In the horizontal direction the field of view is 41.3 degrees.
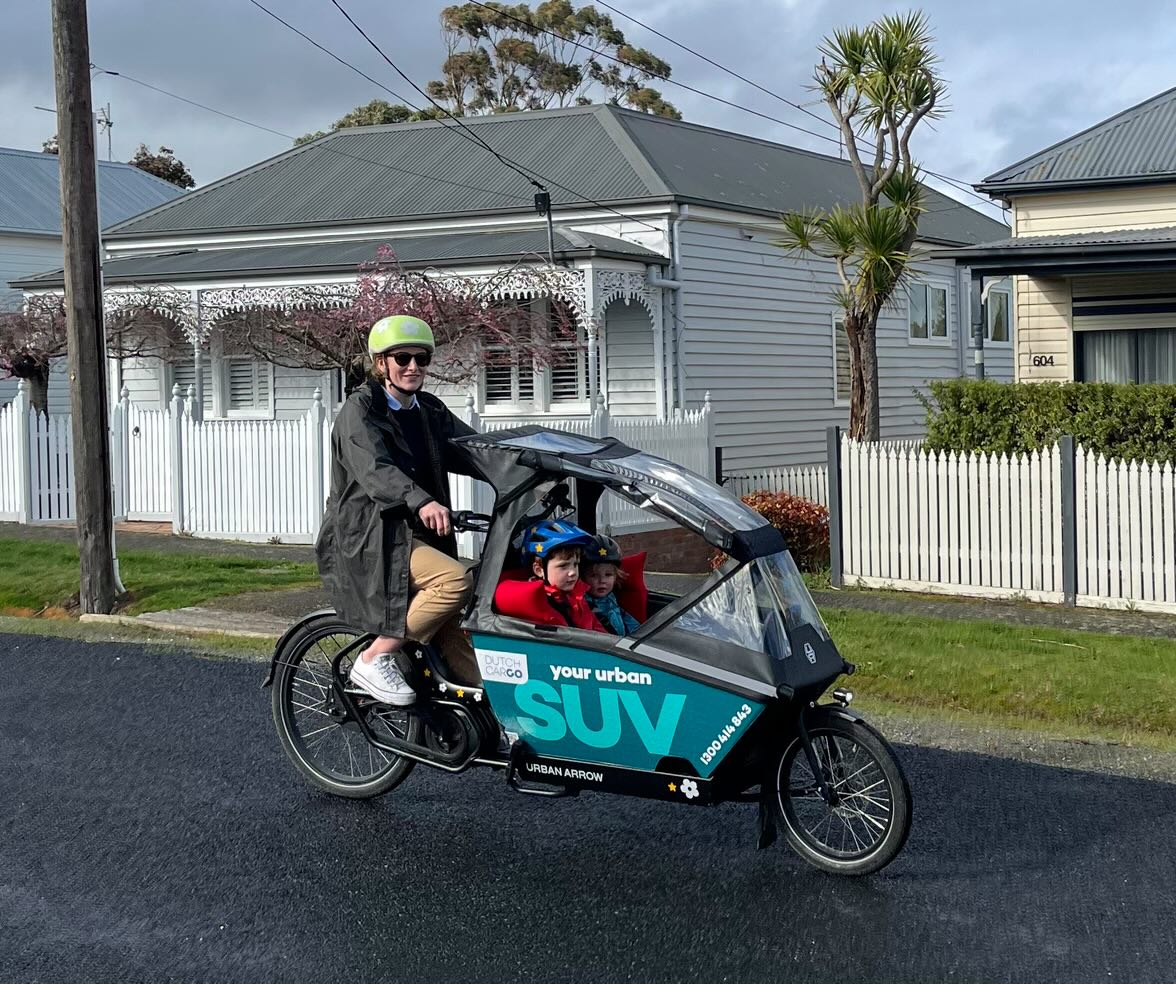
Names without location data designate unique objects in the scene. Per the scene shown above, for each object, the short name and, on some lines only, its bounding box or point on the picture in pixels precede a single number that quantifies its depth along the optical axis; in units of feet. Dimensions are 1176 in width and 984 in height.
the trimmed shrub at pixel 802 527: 57.52
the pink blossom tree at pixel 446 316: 67.31
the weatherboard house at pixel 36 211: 114.73
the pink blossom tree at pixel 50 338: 79.25
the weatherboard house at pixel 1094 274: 64.13
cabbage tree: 54.80
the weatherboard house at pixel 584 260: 72.18
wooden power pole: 40.98
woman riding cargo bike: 18.28
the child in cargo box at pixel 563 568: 19.58
